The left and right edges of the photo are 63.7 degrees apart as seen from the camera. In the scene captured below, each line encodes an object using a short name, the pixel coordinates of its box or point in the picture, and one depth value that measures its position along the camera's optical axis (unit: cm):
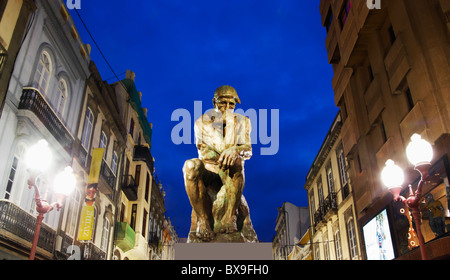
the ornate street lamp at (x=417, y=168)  616
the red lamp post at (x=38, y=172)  659
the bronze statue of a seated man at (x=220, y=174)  488
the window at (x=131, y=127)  2527
